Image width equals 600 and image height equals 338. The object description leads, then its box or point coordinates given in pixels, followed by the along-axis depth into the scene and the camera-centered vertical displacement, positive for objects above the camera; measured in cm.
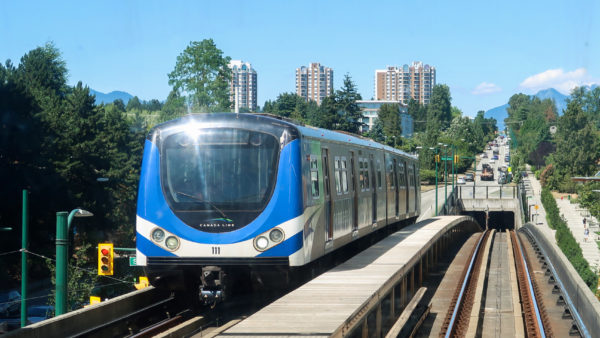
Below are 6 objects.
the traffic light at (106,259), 2416 -199
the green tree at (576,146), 11856 +572
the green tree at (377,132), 12470 +850
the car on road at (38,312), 3729 -555
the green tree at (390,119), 18050 +1494
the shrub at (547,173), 12112 +193
